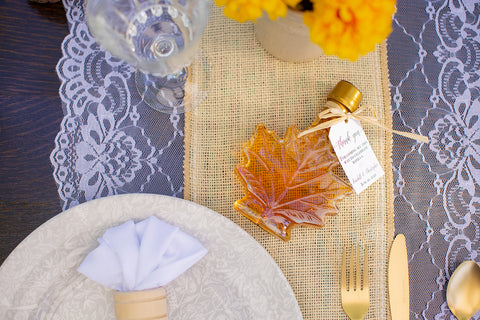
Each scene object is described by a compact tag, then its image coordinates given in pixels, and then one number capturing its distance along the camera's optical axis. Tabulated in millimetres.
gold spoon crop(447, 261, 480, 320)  618
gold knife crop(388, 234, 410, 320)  604
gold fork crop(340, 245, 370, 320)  597
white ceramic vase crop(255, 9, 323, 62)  484
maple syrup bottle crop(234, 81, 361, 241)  596
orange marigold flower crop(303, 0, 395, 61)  380
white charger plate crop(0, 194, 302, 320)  552
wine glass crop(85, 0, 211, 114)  515
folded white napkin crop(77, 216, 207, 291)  535
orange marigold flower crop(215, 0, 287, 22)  392
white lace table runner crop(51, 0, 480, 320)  634
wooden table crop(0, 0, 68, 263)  626
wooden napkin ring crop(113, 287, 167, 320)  523
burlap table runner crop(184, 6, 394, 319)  614
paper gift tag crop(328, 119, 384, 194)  572
